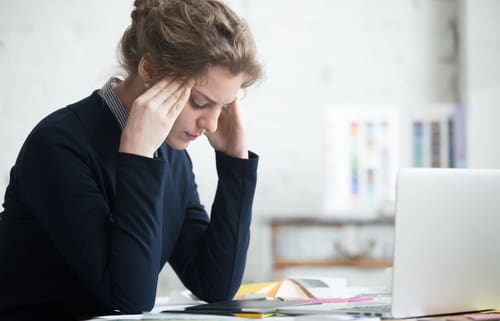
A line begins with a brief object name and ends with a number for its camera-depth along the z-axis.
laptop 1.56
